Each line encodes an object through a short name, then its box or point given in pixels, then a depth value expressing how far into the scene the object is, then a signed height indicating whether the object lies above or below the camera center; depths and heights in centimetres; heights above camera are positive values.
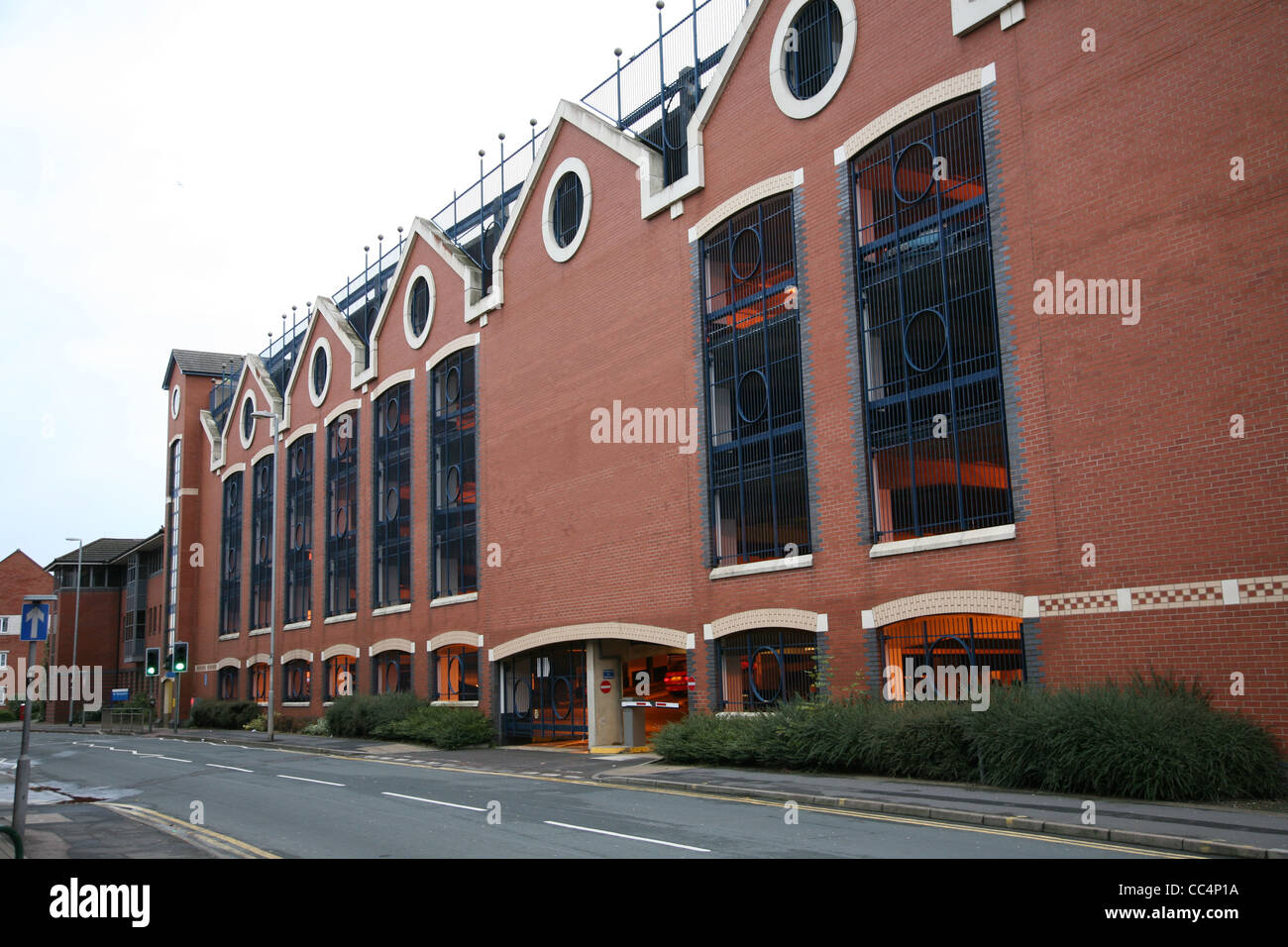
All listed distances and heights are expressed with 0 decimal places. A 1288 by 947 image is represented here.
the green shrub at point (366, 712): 3478 -169
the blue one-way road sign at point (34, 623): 1193 +51
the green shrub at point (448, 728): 3073 -200
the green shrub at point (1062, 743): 1427 -150
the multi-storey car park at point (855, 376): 1589 +529
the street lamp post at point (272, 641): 3298 +67
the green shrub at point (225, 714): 4750 -219
